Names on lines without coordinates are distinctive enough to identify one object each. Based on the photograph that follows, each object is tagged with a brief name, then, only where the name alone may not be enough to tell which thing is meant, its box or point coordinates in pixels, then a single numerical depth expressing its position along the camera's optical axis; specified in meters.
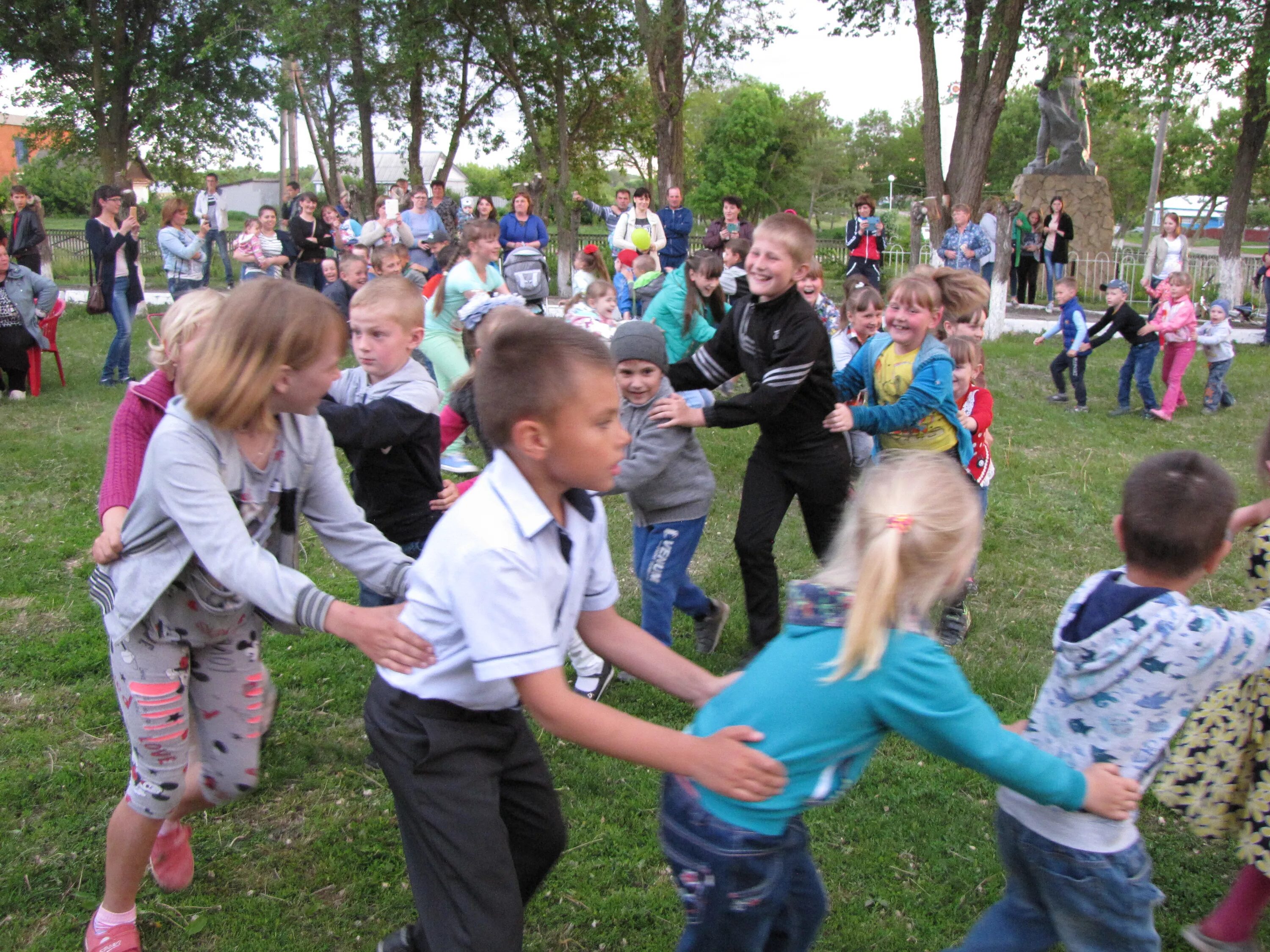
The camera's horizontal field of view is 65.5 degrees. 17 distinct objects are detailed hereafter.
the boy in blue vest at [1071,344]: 10.27
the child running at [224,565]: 2.20
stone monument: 22.03
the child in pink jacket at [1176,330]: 9.99
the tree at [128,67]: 23.17
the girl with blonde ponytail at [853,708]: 1.72
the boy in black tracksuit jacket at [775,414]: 4.04
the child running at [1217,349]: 10.05
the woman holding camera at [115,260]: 10.72
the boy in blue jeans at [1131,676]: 2.07
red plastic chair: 9.90
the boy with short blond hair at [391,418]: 3.37
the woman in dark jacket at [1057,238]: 17.89
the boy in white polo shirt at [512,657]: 1.75
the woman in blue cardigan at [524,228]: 13.29
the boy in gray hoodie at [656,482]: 3.85
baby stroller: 9.01
